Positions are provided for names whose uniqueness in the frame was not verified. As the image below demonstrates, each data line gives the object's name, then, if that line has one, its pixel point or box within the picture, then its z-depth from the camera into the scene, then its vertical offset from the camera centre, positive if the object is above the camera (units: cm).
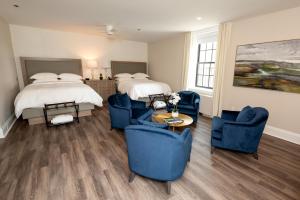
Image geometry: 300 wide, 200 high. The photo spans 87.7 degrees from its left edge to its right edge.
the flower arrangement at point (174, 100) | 309 -63
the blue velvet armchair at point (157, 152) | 165 -92
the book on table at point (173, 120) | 284 -96
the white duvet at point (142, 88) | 516 -68
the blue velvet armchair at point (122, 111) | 319 -91
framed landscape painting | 299 +4
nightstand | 591 -70
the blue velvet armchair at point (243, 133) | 239 -102
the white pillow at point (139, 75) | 676 -30
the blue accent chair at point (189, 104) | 394 -94
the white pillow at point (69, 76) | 519 -26
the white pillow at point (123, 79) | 638 -43
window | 488 +10
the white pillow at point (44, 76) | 486 -23
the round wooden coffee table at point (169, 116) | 279 -98
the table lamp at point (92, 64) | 584 +16
